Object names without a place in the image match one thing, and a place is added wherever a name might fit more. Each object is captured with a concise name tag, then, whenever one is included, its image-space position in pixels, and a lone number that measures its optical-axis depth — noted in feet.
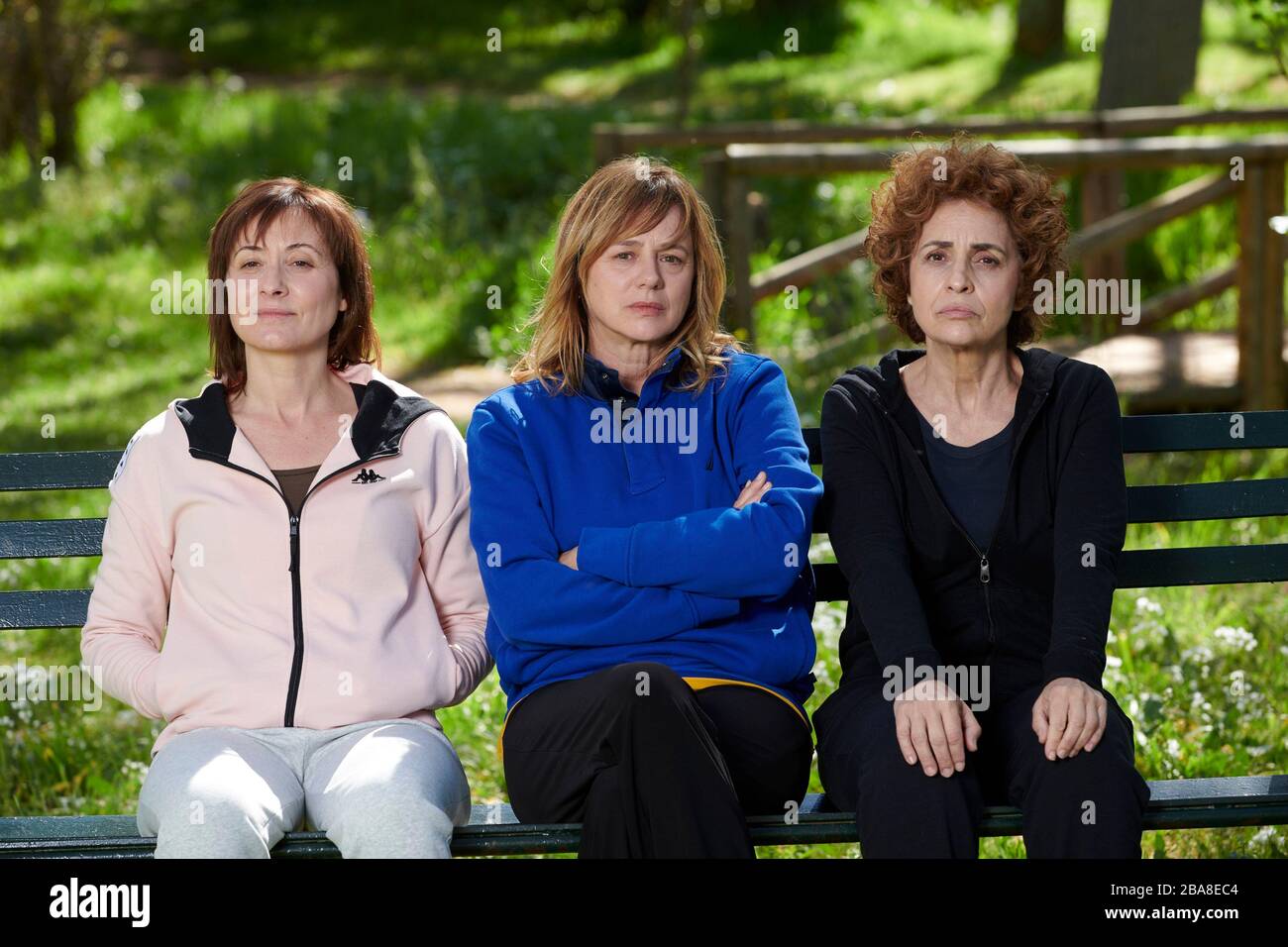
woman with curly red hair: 9.91
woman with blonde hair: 9.35
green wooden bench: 11.63
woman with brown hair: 10.34
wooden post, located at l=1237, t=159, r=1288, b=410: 23.34
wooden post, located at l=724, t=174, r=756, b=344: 23.12
